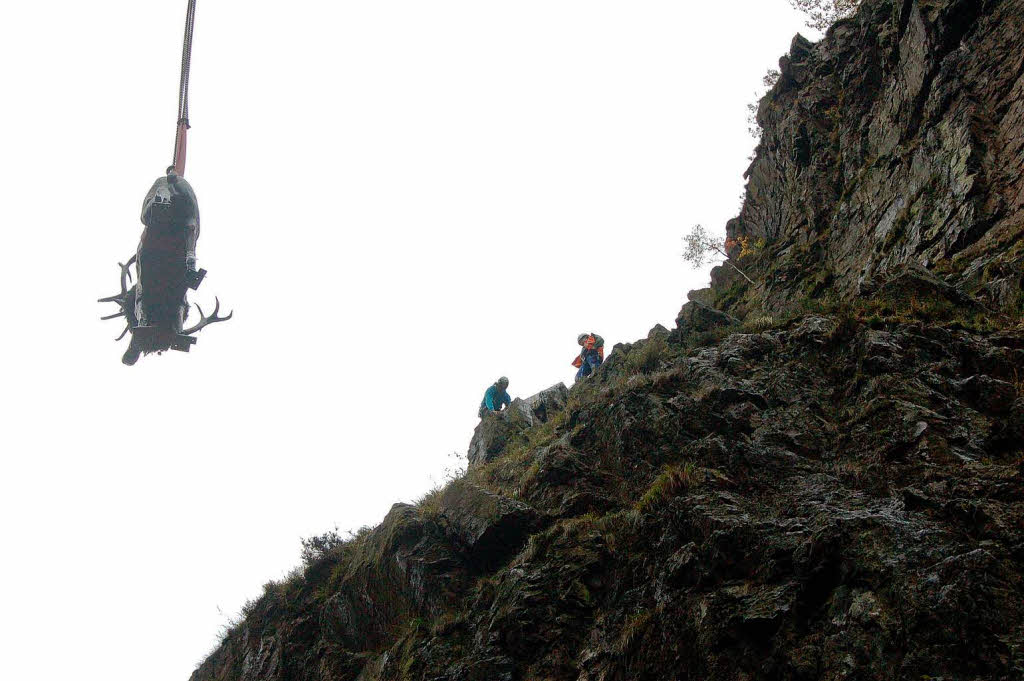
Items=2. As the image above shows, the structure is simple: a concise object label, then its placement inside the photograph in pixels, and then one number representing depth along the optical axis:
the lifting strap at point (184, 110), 19.20
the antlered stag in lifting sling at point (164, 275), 18.02
